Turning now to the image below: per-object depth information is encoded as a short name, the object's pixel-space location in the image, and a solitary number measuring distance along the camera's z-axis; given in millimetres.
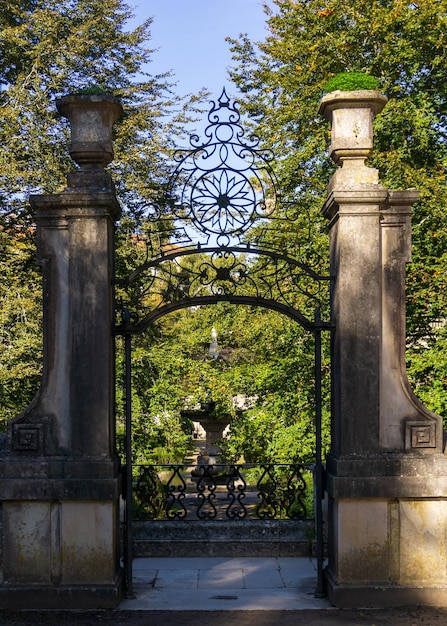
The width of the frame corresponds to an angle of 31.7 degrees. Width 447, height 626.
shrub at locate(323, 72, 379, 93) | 7543
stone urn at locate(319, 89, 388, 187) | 7500
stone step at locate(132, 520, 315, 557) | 9422
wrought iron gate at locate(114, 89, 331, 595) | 7598
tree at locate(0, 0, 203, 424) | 16516
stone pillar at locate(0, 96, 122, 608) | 7199
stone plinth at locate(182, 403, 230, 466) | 16328
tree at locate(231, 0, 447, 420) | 14305
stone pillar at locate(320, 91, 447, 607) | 7199
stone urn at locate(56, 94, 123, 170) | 7500
